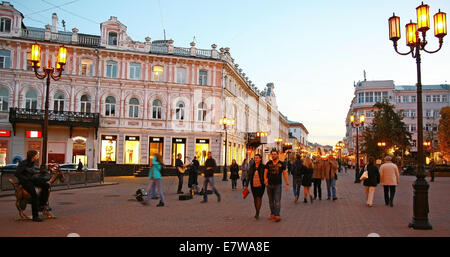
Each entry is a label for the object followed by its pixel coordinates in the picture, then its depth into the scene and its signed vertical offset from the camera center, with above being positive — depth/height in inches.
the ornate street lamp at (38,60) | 583.8 +144.9
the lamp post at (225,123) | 1275.6 +107.3
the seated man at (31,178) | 395.9 -24.0
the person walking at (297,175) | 653.9 -28.9
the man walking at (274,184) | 430.0 -28.9
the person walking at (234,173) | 928.9 -38.4
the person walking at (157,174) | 556.8 -25.8
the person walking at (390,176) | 581.0 -25.2
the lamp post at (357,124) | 1232.2 +114.5
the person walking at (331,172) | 669.3 -23.7
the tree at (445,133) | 2043.6 +136.0
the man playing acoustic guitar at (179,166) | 737.6 -18.8
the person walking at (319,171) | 671.8 -22.3
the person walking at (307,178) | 636.1 -33.1
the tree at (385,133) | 2034.9 +130.5
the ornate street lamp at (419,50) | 382.9 +115.1
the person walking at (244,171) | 866.6 -32.1
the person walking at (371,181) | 580.1 -32.9
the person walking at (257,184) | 442.9 -30.1
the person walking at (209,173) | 618.4 -26.6
